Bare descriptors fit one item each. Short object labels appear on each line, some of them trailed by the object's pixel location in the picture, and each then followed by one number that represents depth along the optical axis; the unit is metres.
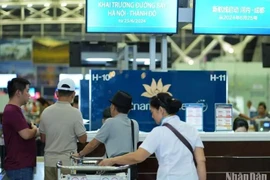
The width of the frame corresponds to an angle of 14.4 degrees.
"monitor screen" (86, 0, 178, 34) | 12.60
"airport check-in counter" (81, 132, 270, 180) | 11.25
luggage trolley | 7.94
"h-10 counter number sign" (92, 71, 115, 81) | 12.00
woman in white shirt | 7.73
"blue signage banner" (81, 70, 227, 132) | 12.10
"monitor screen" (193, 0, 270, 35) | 12.73
